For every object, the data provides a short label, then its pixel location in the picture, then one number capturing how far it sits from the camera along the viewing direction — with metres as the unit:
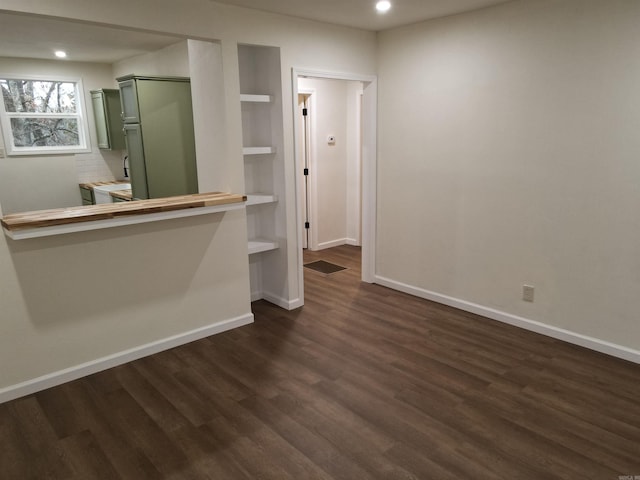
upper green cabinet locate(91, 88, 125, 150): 5.88
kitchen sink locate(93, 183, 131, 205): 5.35
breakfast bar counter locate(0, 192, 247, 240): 2.47
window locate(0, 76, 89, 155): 5.71
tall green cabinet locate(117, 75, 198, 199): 4.37
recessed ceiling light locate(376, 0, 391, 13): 3.20
